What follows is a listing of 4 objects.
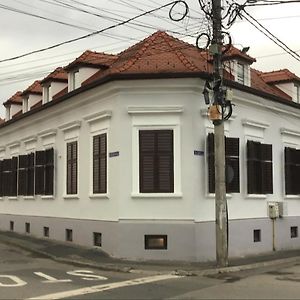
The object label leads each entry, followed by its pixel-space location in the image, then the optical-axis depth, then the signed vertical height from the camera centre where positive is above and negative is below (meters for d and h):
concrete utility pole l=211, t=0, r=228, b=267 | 10.59 +0.72
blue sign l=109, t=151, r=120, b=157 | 12.14 +0.73
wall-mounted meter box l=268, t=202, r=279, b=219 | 14.14 -1.29
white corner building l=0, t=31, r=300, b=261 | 11.85 +0.70
